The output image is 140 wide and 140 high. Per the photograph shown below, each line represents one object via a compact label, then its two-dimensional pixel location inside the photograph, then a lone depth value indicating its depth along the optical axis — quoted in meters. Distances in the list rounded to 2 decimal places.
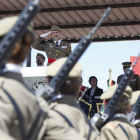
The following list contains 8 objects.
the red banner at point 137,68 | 16.76
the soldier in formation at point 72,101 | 4.29
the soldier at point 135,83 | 13.25
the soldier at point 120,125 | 5.73
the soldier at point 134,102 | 7.36
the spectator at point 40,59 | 14.04
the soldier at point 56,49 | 14.98
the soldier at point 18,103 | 2.93
